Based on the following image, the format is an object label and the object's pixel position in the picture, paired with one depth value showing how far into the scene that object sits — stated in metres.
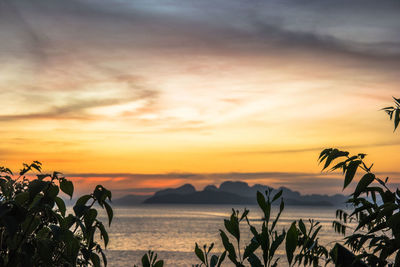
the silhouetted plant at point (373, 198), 2.41
